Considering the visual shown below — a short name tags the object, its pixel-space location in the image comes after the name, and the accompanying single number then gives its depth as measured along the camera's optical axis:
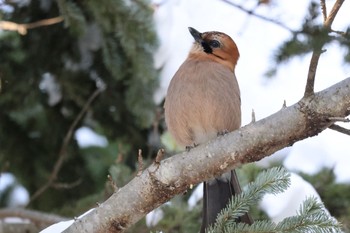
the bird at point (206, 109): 8.18
